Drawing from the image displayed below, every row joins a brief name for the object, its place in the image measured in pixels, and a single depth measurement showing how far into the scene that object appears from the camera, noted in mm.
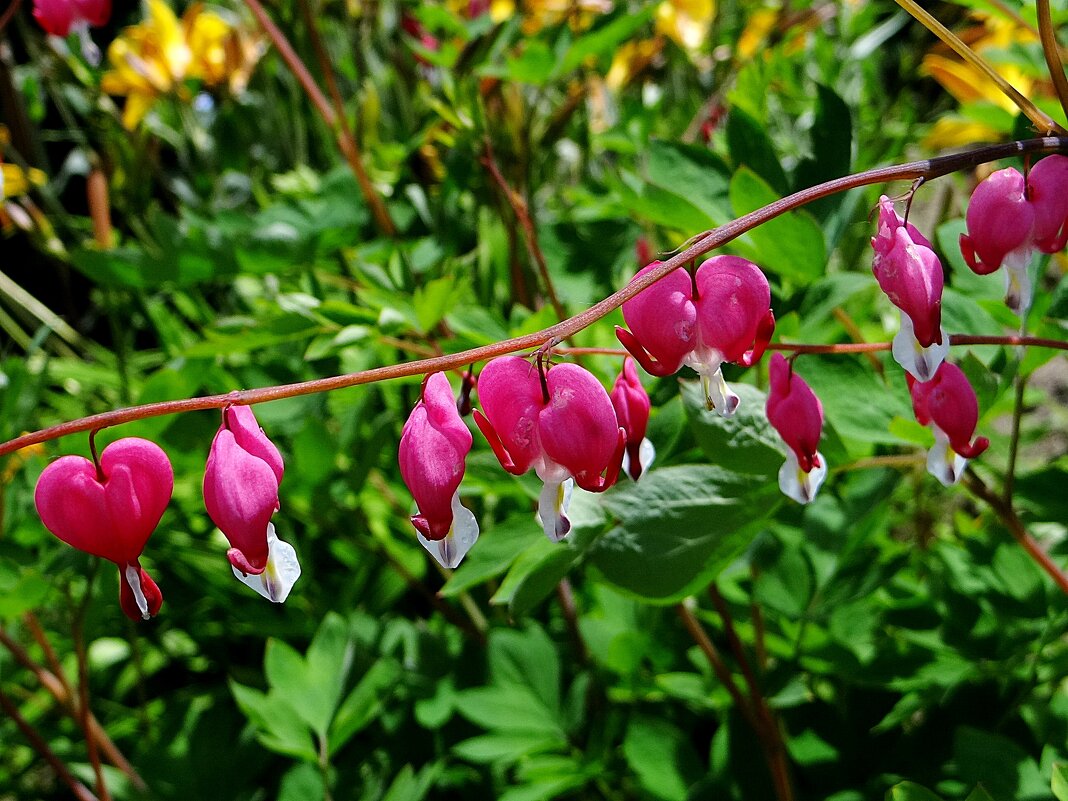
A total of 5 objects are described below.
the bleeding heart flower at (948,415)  274
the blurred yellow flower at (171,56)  723
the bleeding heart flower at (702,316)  256
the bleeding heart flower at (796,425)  276
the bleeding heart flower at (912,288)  246
